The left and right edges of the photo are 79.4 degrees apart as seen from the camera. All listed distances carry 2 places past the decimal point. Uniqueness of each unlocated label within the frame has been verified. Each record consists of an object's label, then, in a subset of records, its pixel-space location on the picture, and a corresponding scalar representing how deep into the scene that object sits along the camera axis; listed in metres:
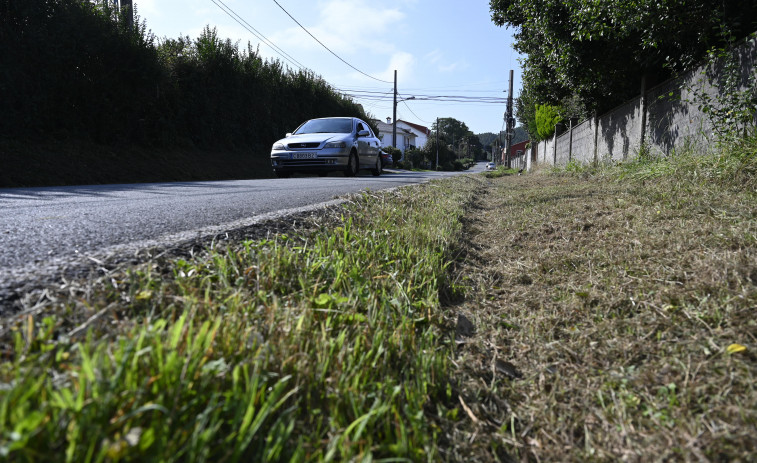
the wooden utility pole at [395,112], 36.11
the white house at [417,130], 99.44
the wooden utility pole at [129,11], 12.28
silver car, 11.41
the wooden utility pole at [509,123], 35.22
